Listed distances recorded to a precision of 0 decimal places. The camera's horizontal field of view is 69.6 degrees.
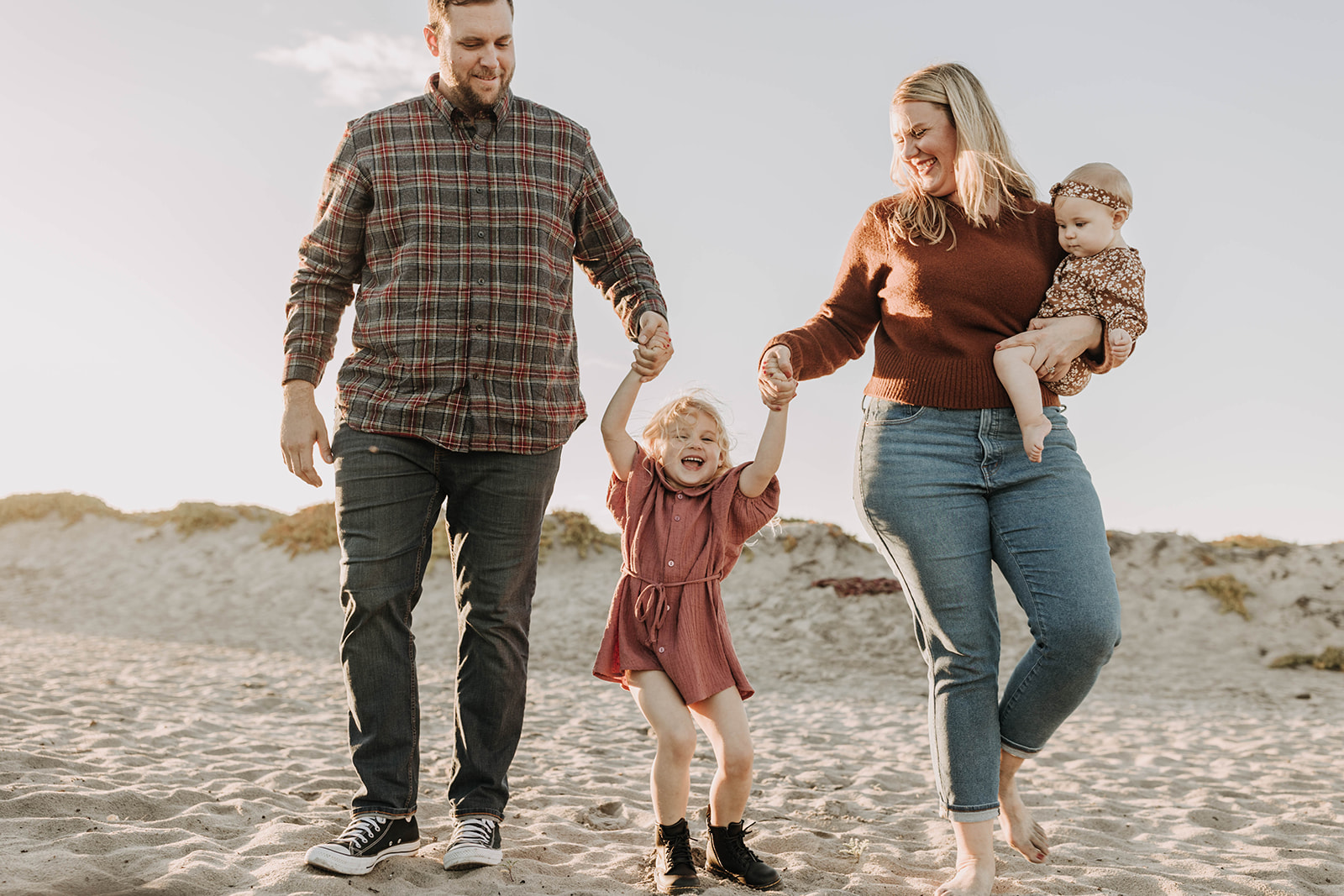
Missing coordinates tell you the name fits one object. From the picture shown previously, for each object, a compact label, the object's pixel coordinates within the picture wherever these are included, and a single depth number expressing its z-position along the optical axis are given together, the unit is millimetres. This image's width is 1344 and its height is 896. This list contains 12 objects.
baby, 2668
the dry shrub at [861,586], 12391
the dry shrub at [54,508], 17609
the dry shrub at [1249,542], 12727
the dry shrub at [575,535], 14398
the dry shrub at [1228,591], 11672
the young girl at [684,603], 2783
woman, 2545
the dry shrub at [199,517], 16609
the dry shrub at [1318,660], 10523
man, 2775
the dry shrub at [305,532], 15422
